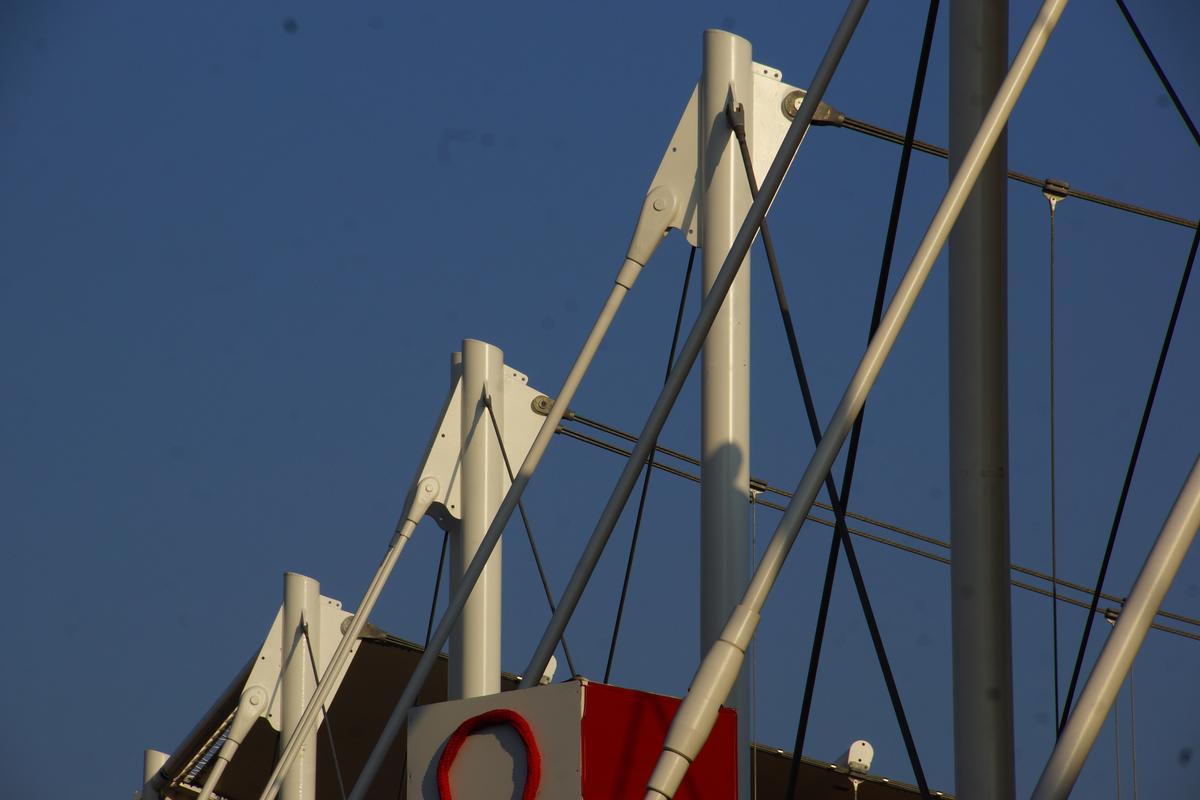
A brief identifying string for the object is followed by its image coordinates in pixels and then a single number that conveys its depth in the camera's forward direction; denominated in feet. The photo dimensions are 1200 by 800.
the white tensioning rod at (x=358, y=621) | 85.05
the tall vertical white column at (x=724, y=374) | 58.54
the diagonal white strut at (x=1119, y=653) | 27.86
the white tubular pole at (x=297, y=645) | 113.09
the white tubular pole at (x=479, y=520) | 84.89
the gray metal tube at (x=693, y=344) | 44.14
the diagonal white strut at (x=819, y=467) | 32.89
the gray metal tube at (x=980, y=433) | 38.52
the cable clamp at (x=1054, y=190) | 75.72
